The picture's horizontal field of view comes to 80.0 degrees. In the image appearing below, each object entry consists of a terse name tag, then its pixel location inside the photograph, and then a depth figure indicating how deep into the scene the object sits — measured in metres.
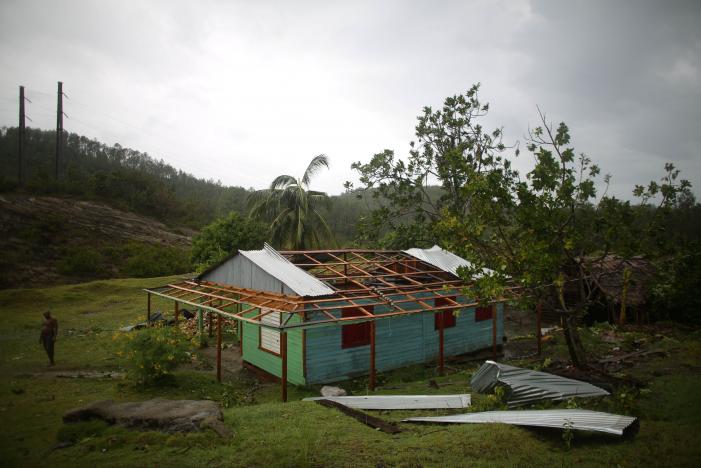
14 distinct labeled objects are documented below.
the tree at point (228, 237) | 25.73
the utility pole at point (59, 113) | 43.22
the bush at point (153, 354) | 11.74
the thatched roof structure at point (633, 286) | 20.89
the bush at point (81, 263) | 34.12
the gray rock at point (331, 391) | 11.66
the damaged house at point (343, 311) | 12.76
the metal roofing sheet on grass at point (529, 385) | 9.52
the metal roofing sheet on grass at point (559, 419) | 7.23
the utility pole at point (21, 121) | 38.09
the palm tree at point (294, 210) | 25.72
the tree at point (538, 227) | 10.48
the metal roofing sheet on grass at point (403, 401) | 9.73
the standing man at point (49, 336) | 14.25
